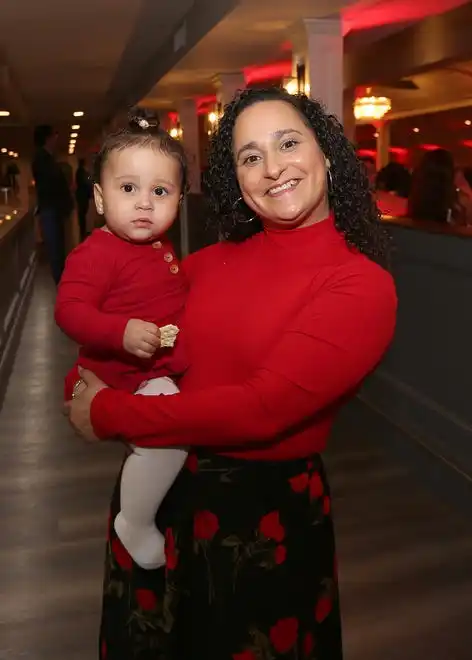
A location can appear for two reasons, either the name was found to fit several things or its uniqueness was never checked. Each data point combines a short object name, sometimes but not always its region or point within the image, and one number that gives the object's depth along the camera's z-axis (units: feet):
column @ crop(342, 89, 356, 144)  31.96
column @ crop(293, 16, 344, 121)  18.58
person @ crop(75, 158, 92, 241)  46.65
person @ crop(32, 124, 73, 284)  23.02
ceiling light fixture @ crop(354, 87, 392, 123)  33.53
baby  4.43
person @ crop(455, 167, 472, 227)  16.89
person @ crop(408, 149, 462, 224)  15.74
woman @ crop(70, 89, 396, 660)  3.84
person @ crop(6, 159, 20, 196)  64.27
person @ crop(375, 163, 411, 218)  26.16
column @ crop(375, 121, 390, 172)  51.93
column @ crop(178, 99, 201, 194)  40.16
